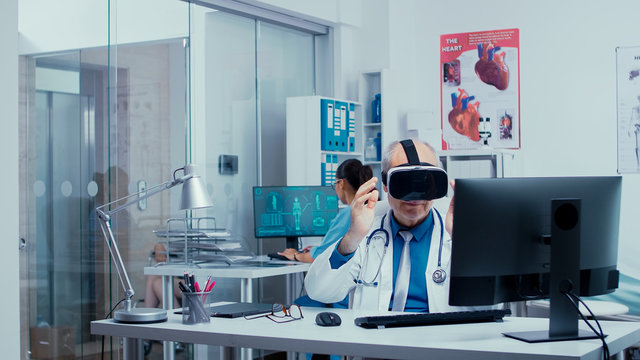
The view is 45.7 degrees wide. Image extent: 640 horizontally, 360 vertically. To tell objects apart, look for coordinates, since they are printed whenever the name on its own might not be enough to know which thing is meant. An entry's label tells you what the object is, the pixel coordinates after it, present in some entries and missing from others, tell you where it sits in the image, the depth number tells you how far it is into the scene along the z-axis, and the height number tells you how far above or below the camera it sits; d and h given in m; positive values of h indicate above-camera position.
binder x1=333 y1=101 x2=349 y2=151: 5.50 +0.32
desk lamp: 2.33 -0.15
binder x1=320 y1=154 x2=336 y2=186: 5.39 +0.00
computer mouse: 2.18 -0.43
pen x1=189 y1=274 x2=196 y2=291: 2.32 -0.34
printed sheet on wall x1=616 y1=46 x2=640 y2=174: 5.34 +0.43
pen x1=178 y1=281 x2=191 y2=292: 2.30 -0.35
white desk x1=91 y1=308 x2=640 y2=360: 1.81 -0.44
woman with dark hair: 4.36 -0.04
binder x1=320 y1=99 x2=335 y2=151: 5.37 +0.33
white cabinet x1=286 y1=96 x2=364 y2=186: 5.35 +0.23
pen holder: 2.27 -0.41
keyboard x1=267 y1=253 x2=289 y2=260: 4.73 -0.53
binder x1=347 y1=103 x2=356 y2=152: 5.69 +0.33
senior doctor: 2.41 -0.26
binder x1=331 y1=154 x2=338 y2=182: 5.49 +0.05
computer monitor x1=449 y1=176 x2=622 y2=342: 1.95 -0.18
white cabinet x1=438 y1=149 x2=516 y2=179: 5.23 +0.05
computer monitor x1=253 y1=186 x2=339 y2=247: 4.89 -0.25
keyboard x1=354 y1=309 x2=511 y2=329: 2.13 -0.42
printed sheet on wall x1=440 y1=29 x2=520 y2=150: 5.80 +0.64
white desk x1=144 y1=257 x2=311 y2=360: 4.00 -0.54
